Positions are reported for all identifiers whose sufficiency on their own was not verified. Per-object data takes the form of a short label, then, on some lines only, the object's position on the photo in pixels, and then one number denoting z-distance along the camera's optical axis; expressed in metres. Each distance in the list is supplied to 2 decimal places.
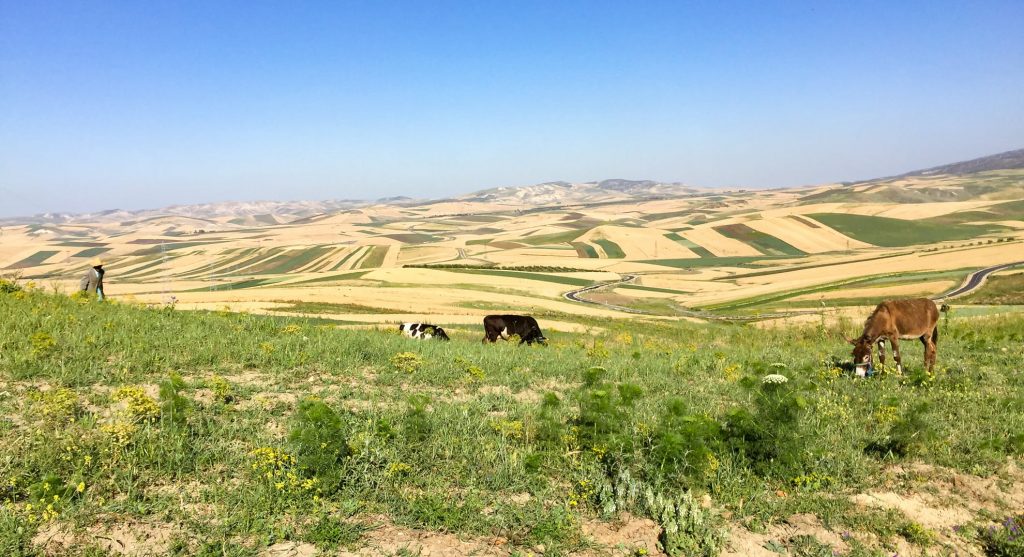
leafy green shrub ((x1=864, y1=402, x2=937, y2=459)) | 7.40
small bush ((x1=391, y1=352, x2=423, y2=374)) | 11.22
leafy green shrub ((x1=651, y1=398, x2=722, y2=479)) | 6.57
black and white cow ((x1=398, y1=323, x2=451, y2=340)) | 20.92
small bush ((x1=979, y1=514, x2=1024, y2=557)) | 5.36
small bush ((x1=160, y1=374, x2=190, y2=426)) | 6.83
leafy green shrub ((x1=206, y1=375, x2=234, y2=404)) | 8.12
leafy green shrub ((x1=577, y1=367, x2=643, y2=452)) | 7.05
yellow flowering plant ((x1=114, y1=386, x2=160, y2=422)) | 6.70
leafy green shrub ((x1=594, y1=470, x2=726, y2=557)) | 5.50
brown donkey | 12.33
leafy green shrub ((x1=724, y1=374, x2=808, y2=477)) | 6.89
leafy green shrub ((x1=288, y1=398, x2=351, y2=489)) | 6.17
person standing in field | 16.95
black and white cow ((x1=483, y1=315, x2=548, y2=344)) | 21.22
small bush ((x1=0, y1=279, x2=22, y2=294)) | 14.10
